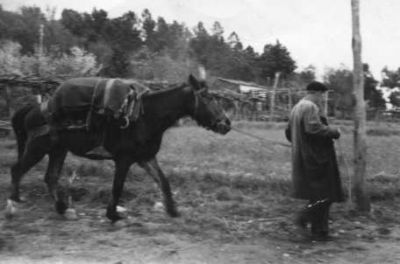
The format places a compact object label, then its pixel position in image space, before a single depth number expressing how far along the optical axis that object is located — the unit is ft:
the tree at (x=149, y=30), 294.87
